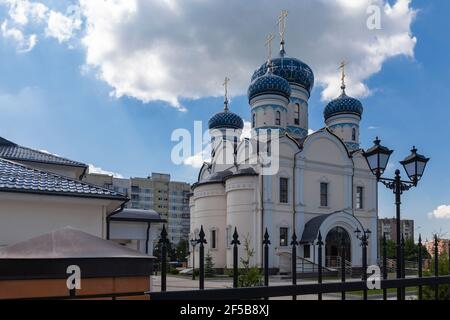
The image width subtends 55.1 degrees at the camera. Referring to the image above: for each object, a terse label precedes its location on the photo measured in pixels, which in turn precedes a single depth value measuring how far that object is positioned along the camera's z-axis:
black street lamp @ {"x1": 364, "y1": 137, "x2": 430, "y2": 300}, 7.28
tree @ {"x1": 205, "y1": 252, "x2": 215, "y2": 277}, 24.92
